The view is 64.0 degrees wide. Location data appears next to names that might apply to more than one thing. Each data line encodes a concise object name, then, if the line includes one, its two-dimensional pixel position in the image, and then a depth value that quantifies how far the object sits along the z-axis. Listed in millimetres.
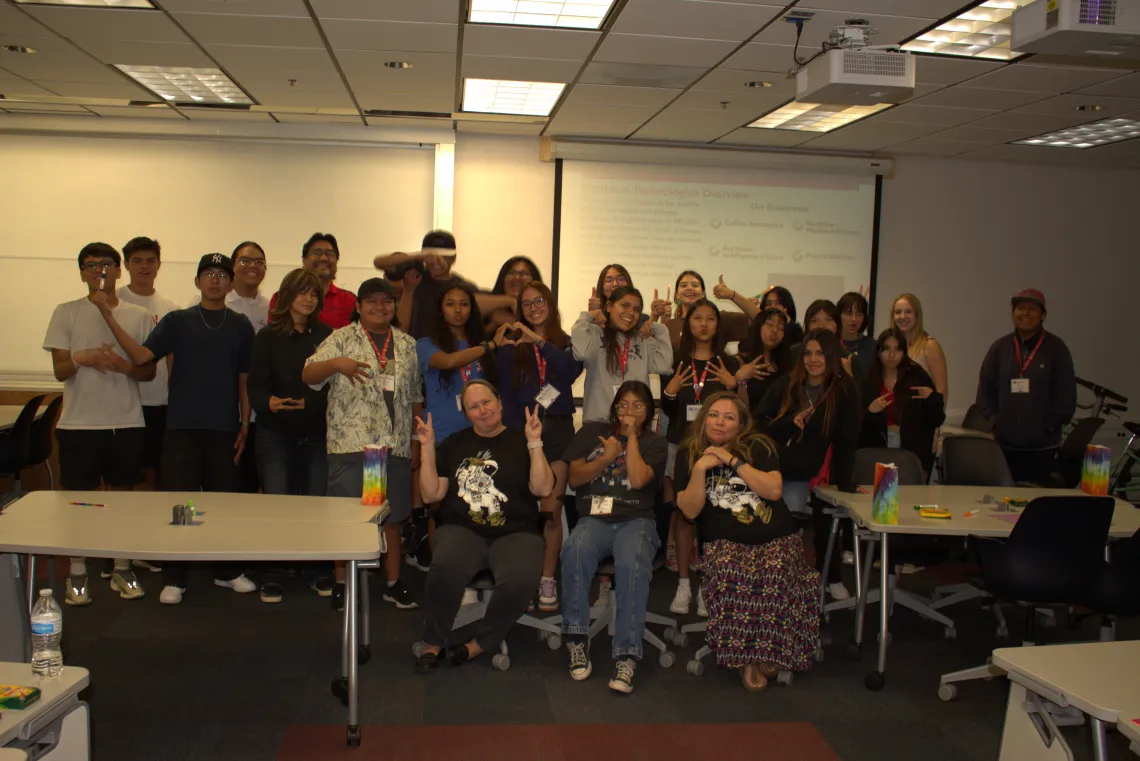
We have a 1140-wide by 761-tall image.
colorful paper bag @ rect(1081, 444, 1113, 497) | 3949
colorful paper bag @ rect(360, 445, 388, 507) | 3311
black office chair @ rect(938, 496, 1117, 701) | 3291
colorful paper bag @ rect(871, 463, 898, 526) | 3400
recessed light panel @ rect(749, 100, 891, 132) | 5996
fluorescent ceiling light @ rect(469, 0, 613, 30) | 4199
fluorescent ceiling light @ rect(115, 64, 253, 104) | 5570
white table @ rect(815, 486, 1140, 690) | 3387
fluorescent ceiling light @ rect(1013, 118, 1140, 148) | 6277
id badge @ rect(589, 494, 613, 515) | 3670
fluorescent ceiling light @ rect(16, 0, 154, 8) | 4250
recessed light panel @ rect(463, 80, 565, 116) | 5719
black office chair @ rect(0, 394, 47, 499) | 4898
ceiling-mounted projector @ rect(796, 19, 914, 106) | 4168
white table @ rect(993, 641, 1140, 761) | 1938
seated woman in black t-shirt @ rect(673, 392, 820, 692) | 3463
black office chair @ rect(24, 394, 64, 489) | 5141
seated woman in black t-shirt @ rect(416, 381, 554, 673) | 3414
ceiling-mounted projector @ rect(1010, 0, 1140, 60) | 3359
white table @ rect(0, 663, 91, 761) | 1768
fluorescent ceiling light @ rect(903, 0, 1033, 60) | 4105
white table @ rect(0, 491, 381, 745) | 2707
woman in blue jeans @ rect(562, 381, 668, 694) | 3504
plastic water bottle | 1916
